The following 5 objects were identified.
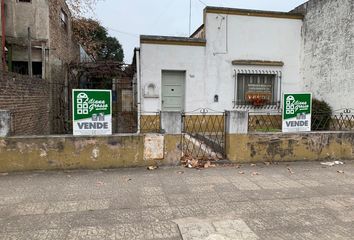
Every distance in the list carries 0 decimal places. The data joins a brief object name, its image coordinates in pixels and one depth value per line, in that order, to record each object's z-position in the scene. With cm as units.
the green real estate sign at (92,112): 637
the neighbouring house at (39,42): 1077
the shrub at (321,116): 1130
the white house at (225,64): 1163
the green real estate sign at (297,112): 728
